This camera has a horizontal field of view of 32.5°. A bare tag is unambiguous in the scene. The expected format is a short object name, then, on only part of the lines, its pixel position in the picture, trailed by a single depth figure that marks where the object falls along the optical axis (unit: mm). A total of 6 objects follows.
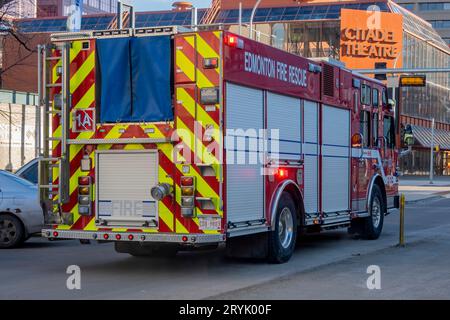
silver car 14242
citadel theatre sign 65188
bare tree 24828
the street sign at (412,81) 29500
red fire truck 10312
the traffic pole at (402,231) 14783
